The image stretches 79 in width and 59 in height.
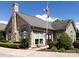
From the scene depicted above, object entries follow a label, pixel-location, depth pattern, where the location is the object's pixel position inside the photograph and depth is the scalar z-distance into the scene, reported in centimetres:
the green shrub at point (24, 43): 850
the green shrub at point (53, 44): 794
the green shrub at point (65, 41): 763
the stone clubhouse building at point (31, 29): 910
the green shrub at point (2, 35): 1051
